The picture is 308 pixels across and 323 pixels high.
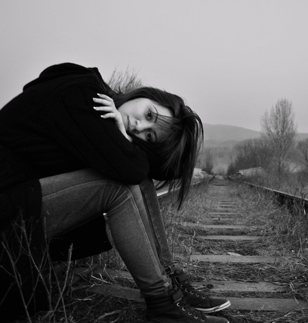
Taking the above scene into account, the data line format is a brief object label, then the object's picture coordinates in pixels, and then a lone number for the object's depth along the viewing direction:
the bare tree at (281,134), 36.50
